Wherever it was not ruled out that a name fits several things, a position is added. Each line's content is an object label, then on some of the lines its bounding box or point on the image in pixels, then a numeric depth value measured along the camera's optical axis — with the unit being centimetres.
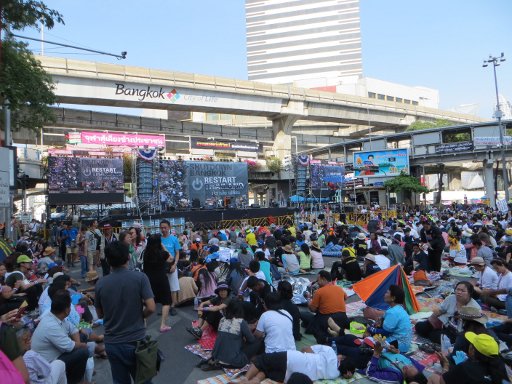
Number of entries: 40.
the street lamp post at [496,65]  2703
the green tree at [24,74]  1145
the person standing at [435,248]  1101
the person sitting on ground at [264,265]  894
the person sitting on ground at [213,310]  649
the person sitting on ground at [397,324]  569
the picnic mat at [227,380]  526
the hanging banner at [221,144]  4453
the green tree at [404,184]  3825
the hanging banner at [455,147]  3869
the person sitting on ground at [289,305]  621
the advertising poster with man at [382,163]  4028
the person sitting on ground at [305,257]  1222
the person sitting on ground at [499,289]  739
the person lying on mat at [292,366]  484
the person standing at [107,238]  1032
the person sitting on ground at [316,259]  1245
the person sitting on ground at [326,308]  648
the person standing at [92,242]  1225
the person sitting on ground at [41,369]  397
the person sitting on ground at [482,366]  372
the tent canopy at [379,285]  763
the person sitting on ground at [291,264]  1174
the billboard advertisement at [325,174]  3281
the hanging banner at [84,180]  2268
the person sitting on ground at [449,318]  561
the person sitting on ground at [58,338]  441
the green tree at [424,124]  5259
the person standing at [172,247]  764
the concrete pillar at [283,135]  4312
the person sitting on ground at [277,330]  517
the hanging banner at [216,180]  2742
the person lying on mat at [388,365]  517
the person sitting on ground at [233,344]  565
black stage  2066
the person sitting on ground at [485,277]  769
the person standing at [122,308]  375
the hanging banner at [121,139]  3234
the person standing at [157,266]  669
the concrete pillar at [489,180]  3832
